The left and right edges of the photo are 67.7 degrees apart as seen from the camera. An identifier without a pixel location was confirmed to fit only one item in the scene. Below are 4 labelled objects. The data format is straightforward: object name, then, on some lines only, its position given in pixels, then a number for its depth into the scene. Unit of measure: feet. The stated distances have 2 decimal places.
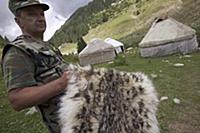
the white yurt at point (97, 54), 30.10
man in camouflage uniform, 2.69
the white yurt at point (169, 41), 25.18
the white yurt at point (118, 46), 40.42
